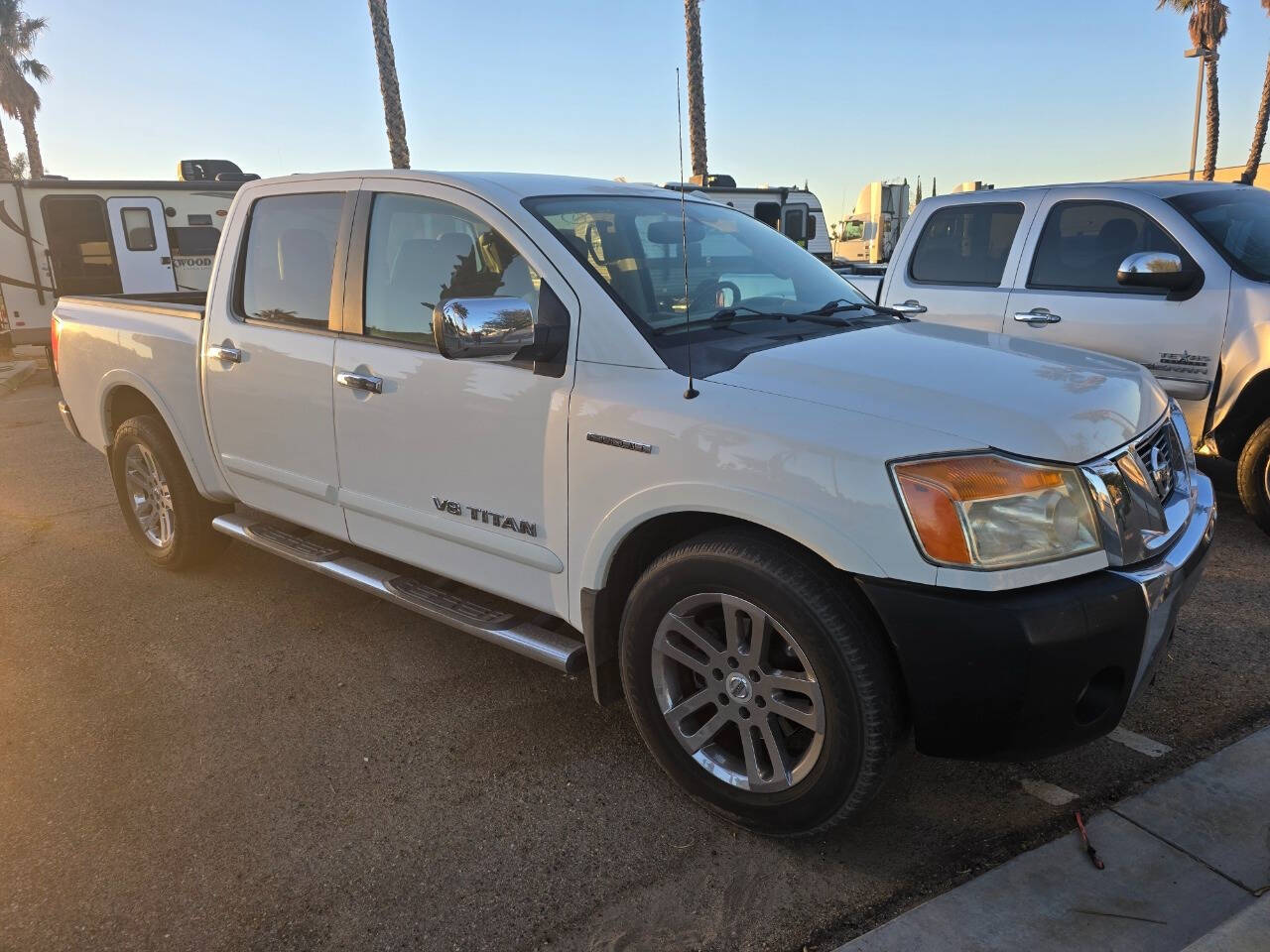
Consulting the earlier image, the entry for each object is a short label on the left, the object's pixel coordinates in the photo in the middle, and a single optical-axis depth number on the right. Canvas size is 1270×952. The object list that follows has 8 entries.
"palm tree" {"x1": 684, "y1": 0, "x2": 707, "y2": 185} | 15.89
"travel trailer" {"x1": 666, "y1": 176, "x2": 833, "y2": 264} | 14.12
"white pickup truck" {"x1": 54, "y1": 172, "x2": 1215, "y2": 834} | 2.16
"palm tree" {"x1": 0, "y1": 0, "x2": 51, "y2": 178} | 33.75
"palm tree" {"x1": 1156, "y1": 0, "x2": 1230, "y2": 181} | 25.48
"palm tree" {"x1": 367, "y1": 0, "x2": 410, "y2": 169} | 12.98
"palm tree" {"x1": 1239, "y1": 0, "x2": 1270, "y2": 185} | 24.81
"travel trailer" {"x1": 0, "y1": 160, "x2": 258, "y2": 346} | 12.37
